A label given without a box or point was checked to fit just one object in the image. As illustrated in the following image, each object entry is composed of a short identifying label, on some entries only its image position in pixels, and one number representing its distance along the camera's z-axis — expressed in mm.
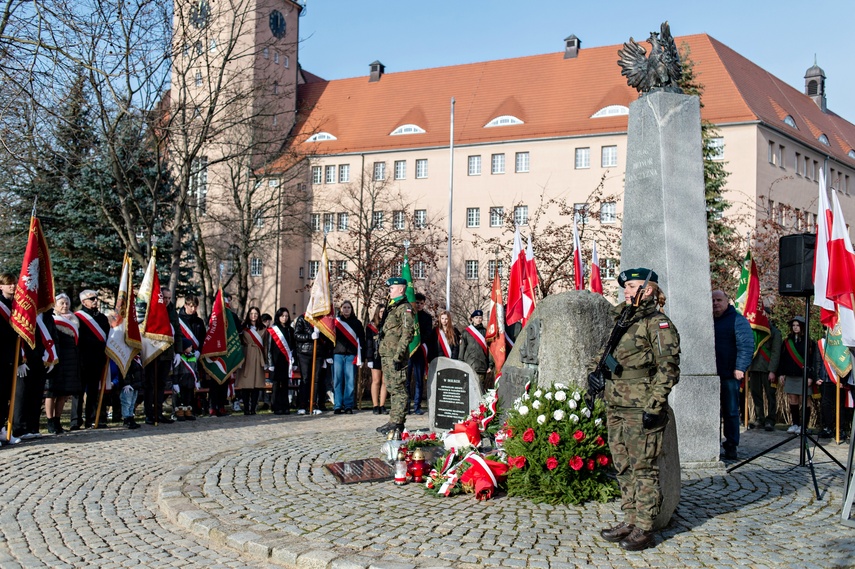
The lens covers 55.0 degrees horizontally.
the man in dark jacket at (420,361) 15289
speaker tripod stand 8648
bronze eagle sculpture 9508
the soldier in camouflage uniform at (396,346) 10883
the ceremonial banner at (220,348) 14172
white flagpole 25578
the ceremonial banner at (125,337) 12289
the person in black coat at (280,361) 15000
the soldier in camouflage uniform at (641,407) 5891
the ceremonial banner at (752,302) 13984
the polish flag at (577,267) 15663
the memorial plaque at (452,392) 10367
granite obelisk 8797
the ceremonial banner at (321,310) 14992
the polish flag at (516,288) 14383
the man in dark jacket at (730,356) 9891
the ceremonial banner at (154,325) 12844
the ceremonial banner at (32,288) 10586
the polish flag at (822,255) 7793
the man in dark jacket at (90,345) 12164
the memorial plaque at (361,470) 8133
